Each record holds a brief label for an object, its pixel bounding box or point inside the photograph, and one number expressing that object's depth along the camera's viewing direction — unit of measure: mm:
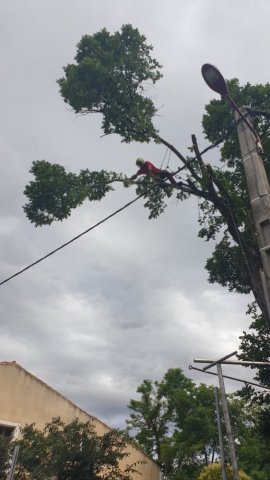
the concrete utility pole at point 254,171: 4020
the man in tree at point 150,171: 9500
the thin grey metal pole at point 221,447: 4016
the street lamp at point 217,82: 5027
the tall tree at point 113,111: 11117
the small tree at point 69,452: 9711
